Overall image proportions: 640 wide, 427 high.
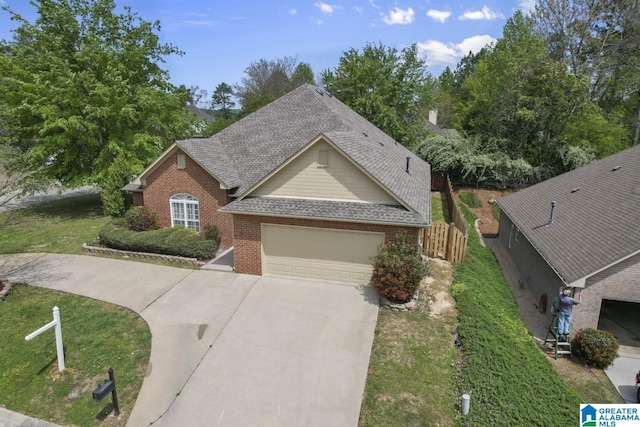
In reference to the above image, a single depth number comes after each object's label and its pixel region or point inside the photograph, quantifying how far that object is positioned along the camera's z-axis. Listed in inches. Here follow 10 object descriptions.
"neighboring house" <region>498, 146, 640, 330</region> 420.5
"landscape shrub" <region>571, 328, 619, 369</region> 402.6
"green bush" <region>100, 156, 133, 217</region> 857.5
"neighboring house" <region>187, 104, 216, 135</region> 1155.8
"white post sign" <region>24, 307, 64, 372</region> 348.1
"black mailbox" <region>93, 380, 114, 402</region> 290.8
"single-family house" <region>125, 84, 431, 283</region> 513.7
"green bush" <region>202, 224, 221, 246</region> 670.5
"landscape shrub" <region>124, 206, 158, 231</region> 714.2
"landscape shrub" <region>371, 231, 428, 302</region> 463.8
